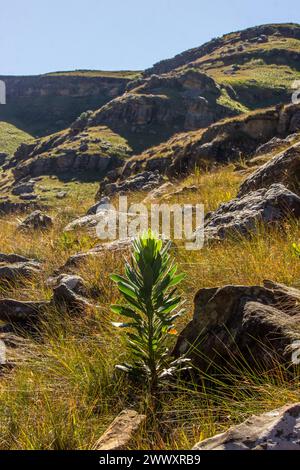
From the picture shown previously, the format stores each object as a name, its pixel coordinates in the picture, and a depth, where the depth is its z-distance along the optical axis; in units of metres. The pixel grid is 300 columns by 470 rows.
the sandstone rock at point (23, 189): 71.69
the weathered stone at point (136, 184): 17.91
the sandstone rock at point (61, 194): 61.63
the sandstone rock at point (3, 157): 117.26
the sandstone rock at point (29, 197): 64.69
